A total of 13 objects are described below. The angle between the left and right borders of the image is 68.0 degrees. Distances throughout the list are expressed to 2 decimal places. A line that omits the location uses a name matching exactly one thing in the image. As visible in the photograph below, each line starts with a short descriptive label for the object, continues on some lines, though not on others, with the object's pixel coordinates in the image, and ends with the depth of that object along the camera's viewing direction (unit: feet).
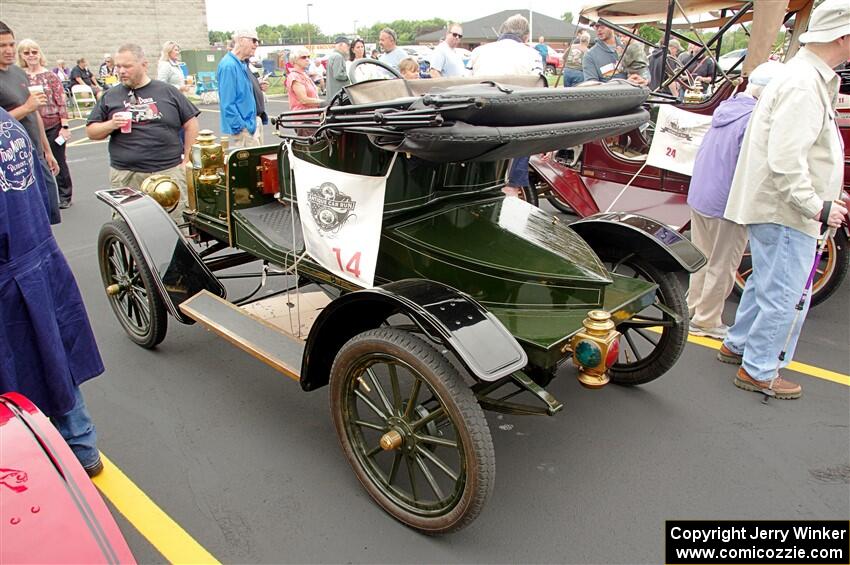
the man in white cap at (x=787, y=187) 10.00
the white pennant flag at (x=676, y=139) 17.11
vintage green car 7.64
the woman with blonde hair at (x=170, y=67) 30.40
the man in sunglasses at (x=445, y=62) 31.32
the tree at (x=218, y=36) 215.63
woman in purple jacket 12.78
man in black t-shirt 15.25
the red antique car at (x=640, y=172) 15.72
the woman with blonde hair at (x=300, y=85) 24.49
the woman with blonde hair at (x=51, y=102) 24.27
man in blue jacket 21.98
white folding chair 59.21
